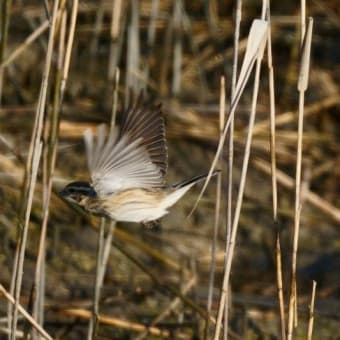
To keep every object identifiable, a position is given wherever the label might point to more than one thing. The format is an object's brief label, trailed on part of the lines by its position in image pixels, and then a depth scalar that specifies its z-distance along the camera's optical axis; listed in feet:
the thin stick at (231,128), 21.12
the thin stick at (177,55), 46.24
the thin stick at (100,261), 25.29
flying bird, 24.11
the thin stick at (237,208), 21.20
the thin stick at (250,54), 21.03
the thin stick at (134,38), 41.16
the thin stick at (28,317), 22.76
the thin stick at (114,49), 32.30
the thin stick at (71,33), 21.79
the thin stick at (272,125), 21.58
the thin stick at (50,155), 22.52
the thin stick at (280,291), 22.33
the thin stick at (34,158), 21.47
